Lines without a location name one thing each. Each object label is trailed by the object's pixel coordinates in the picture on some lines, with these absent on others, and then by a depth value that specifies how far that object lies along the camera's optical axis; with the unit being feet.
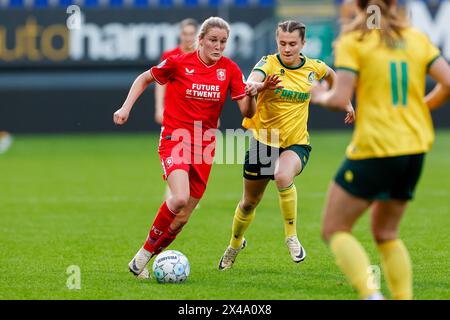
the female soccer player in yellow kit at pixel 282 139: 55.16
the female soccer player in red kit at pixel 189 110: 50.55
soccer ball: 49.65
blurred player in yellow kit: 36.42
